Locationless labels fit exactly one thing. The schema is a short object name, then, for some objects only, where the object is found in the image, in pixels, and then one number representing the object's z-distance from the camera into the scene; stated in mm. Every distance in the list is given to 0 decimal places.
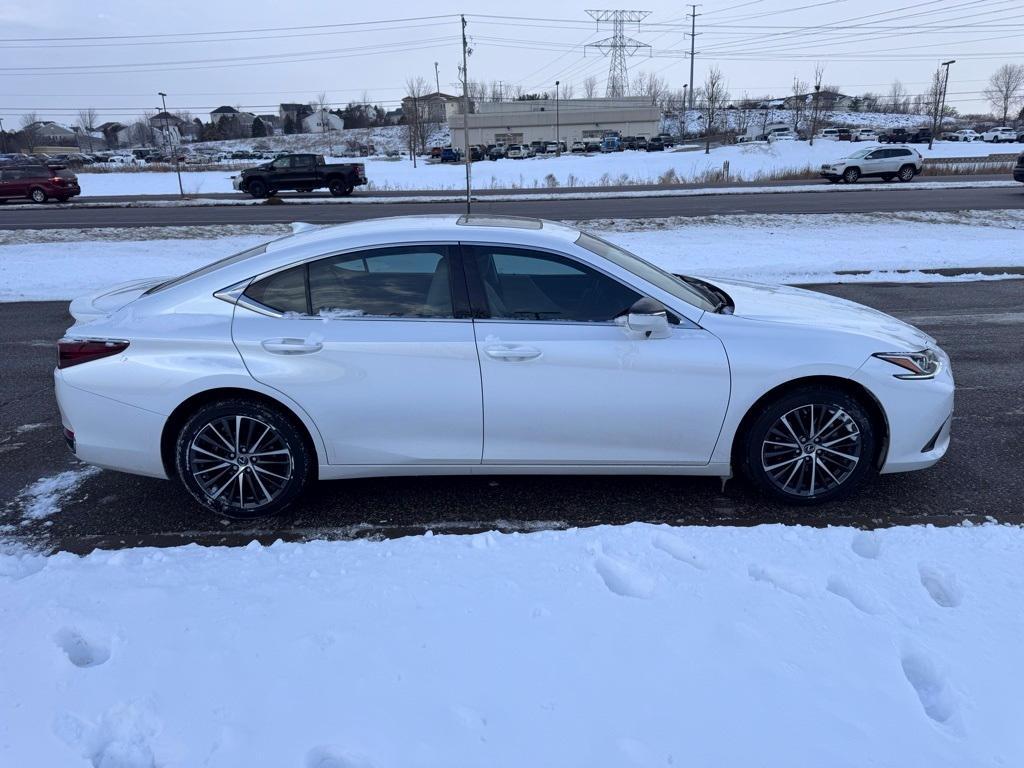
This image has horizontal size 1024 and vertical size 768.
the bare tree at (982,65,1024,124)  109188
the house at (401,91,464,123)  86725
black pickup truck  31109
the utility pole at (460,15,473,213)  24812
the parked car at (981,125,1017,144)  66625
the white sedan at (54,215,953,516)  3746
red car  29891
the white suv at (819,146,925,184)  32312
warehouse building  97500
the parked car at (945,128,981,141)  70094
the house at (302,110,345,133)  134250
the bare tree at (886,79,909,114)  129000
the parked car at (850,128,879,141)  69625
